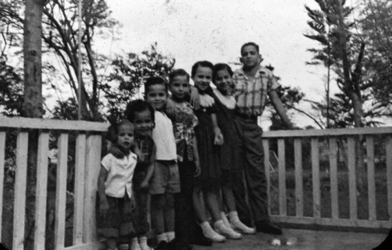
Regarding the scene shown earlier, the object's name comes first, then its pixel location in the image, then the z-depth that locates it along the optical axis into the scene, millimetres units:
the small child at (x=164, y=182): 2373
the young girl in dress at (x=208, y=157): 2658
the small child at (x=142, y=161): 2322
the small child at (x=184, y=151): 2453
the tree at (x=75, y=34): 5723
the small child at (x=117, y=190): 2182
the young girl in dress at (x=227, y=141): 2828
